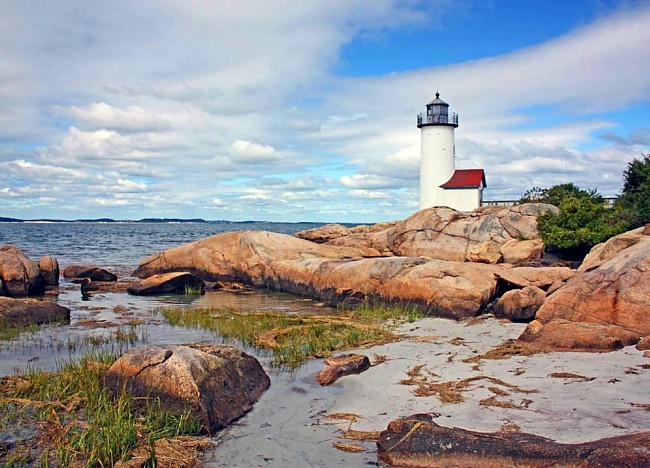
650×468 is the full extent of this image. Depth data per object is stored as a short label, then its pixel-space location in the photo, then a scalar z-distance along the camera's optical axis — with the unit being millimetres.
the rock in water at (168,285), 22250
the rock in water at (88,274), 26609
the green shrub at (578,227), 23844
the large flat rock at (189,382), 7586
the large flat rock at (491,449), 5246
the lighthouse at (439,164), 42094
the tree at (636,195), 23297
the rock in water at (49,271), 24031
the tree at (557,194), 31094
